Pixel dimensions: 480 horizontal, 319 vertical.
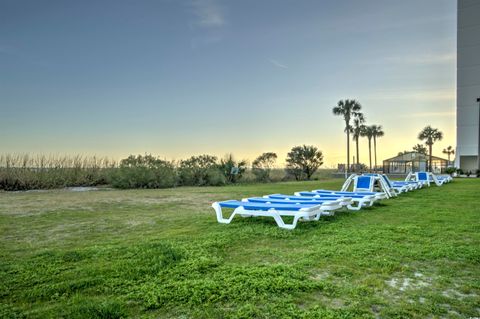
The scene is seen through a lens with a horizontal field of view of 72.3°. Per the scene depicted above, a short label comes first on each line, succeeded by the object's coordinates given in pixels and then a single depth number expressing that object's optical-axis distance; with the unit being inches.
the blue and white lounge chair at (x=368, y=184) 406.9
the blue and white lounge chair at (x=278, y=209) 210.7
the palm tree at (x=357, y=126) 1485.9
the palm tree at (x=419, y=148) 2106.2
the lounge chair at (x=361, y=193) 325.8
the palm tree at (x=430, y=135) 1751.8
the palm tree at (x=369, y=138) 1734.7
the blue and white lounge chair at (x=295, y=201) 260.7
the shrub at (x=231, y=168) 791.7
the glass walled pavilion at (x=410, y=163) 1364.4
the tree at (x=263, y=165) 872.3
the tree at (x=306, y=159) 1198.3
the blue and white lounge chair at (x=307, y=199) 272.5
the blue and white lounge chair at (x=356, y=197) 303.1
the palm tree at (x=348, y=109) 1465.3
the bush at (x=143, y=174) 631.8
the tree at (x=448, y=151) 2727.9
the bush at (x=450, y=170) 1134.5
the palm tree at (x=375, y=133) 1801.2
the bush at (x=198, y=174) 713.0
